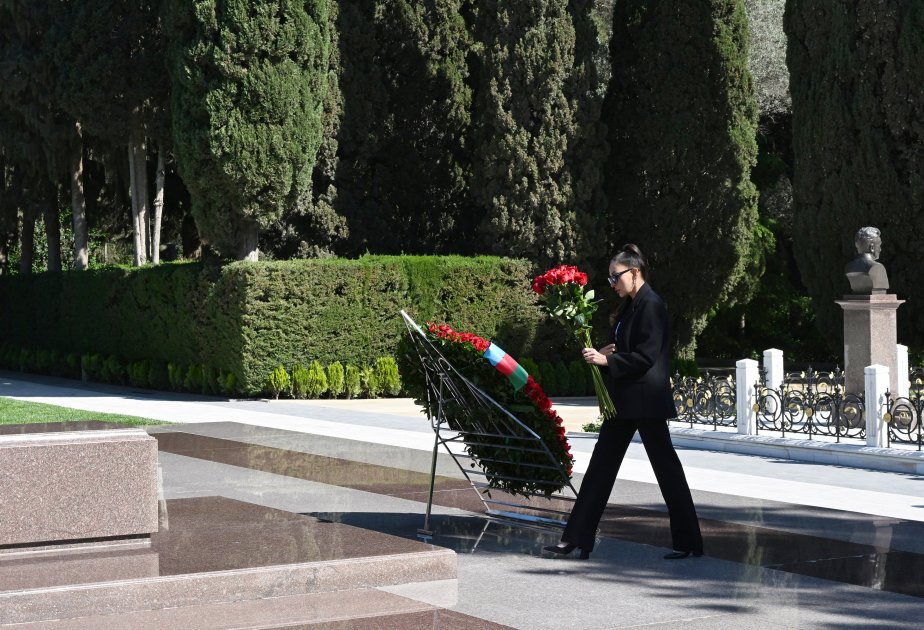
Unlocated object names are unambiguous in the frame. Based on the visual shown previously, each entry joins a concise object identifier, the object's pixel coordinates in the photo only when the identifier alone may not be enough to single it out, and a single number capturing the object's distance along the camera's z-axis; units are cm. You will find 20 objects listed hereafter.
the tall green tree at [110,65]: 2397
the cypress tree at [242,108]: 2106
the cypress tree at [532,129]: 2316
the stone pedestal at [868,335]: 1396
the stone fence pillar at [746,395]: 1346
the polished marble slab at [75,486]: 643
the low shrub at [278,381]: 2125
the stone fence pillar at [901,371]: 1435
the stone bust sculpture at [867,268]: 1395
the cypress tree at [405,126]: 2503
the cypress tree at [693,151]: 2364
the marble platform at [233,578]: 578
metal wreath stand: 762
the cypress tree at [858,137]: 1930
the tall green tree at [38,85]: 2580
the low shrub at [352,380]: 2203
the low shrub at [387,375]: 2223
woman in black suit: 696
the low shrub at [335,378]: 2183
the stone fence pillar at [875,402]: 1196
